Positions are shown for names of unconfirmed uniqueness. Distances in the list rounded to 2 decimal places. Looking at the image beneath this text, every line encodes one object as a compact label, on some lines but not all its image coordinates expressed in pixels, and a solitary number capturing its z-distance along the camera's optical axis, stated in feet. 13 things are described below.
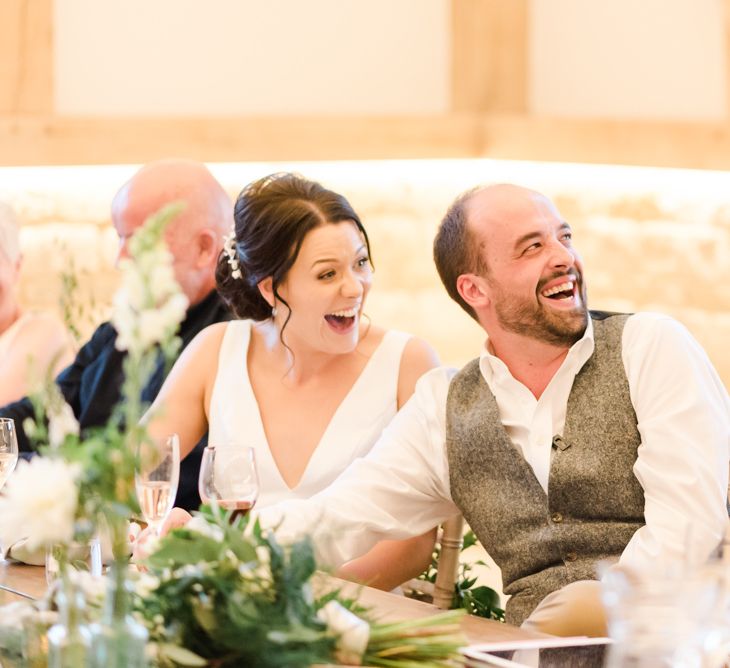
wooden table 9.98
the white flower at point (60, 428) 8.67
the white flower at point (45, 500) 8.05
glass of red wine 10.47
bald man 13.55
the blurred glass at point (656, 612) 8.90
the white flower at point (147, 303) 7.90
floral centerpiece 8.93
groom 11.08
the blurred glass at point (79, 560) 9.59
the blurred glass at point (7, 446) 11.09
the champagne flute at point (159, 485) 10.50
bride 12.33
